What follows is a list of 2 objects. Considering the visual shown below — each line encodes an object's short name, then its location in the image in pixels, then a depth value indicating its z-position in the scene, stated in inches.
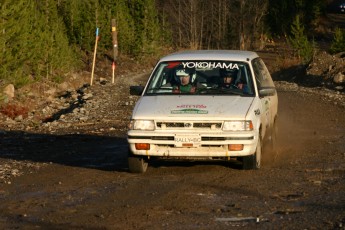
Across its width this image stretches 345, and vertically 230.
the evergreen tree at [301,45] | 1882.4
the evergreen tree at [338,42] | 1772.9
